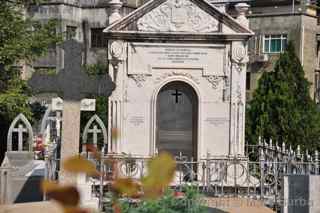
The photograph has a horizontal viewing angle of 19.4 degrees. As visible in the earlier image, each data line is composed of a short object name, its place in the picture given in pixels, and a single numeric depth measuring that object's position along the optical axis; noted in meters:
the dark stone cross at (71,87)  15.92
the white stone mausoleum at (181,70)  20.20
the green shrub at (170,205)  8.53
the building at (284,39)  48.51
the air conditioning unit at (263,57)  49.54
